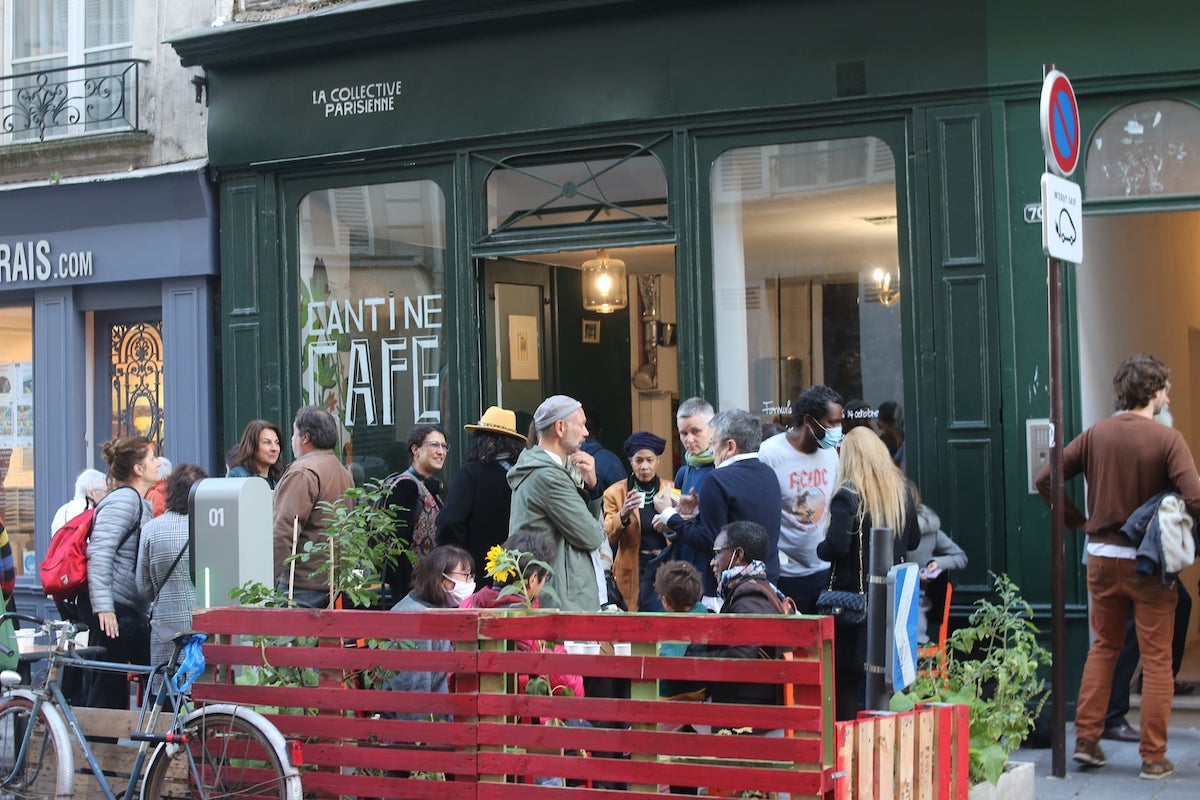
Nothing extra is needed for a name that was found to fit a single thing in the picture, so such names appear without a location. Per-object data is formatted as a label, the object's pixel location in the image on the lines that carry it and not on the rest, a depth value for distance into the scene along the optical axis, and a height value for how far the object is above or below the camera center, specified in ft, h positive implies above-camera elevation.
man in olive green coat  23.95 -1.18
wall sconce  30.48 +2.69
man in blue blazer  24.29 -1.07
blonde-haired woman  22.80 -1.48
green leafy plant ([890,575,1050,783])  19.71 -3.60
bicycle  18.19 -3.88
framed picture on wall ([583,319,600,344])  39.32 +2.55
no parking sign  23.38 +4.66
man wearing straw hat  27.35 -1.17
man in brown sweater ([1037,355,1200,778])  23.80 -2.09
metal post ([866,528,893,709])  17.76 -2.29
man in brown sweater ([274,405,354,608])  26.27 -1.14
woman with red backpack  27.09 -2.06
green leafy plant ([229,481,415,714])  18.83 -1.94
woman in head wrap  28.53 -1.71
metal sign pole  23.35 -2.06
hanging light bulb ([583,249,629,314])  37.27 +3.59
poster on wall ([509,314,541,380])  35.99 +2.00
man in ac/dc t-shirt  25.75 -1.06
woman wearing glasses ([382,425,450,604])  28.30 -1.23
